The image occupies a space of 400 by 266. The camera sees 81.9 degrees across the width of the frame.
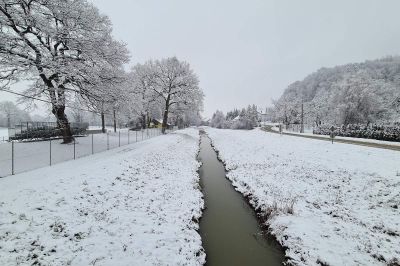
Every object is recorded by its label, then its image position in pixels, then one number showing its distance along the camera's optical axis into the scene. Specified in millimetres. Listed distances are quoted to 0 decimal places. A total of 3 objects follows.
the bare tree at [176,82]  41594
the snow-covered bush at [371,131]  26039
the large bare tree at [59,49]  14523
